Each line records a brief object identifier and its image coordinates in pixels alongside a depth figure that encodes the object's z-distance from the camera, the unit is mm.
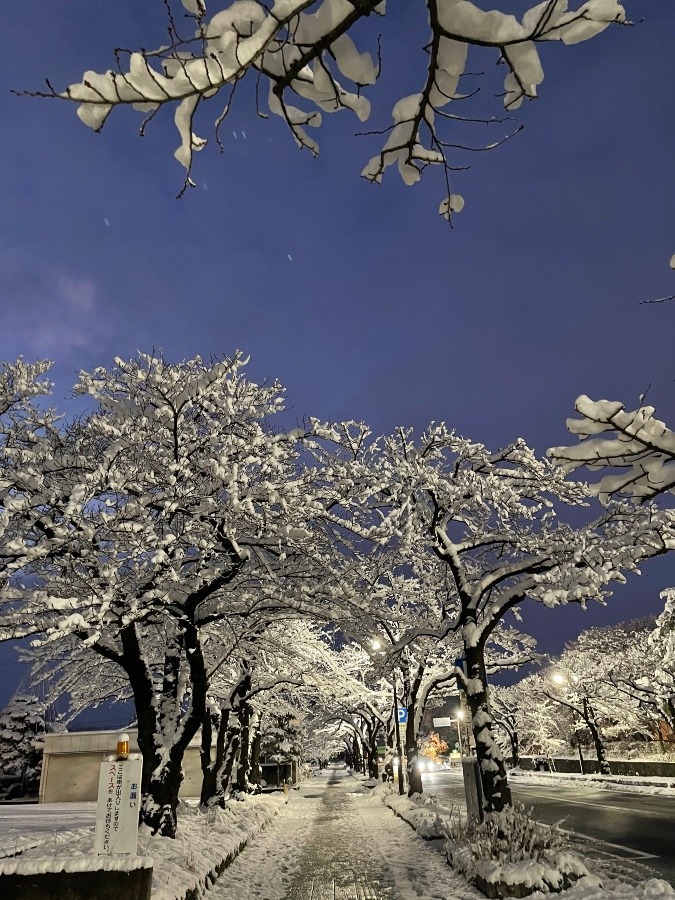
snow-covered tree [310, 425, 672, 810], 10625
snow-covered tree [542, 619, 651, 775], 42125
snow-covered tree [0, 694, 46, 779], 41656
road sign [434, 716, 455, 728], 70312
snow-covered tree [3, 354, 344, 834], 9125
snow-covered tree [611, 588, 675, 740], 26016
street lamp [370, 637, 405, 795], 25422
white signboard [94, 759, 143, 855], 7242
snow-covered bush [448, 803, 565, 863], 8664
